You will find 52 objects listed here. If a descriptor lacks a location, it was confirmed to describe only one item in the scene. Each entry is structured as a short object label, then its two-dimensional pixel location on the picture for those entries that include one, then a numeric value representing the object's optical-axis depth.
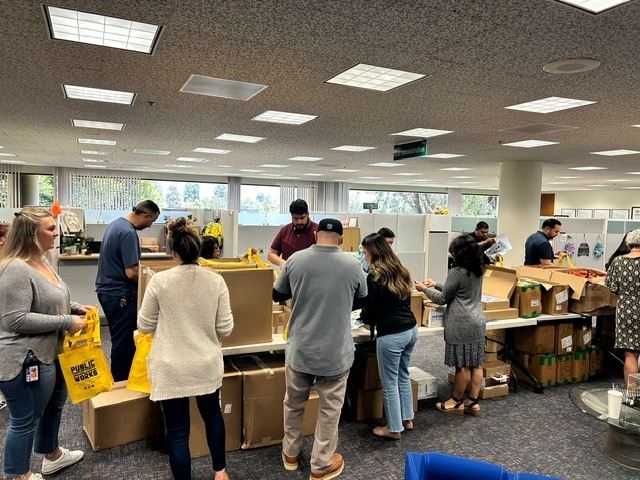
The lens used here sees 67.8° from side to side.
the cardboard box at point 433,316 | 3.54
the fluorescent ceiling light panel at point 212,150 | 8.11
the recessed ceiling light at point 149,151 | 8.50
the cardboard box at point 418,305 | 3.53
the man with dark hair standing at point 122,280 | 3.17
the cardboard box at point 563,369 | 4.13
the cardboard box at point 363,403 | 3.34
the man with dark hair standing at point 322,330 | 2.44
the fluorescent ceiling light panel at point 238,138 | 6.47
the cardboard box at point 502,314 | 3.79
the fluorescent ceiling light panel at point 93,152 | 8.84
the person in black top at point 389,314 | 2.97
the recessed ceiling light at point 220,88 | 3.63
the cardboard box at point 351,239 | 6.58
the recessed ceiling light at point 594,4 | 2.06
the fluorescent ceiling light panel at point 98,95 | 4.05
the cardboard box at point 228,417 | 2.77
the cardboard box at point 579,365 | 4.23
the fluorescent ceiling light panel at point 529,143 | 6.19
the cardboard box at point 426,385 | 3.68
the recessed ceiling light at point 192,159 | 9.72
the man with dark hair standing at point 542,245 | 5.34
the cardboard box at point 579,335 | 4.21
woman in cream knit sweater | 2.11
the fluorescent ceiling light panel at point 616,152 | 6.83
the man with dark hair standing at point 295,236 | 3.91
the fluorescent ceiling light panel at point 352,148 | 7.29
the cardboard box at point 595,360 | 4.32
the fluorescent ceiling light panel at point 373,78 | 3.23
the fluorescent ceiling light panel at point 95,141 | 7.19
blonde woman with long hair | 2.01
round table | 2.60
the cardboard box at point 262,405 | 2.85
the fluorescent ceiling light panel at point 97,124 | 5.70
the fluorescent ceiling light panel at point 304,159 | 9.05
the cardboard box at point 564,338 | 4.09
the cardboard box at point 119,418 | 2.80
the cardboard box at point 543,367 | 4.06
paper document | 4.16
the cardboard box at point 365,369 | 3.26
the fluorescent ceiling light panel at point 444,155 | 7.92
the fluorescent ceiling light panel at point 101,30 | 2.43
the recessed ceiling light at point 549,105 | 3.93
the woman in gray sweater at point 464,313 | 3.28
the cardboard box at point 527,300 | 3.92
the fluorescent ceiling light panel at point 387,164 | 9.74
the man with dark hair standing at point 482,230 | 6.94
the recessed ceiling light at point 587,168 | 9.38
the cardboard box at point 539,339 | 4.02
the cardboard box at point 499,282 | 3.93
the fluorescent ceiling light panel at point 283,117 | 4.93
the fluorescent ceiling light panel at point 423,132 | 5.67
